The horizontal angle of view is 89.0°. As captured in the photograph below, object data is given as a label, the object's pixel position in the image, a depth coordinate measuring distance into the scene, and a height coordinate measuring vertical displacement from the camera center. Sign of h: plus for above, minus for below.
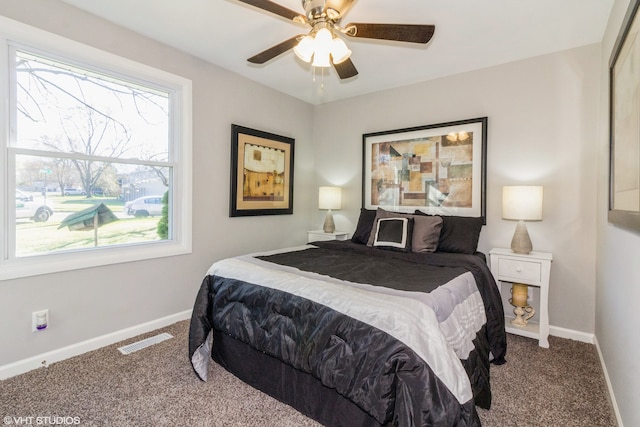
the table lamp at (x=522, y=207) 2.64 +0.03
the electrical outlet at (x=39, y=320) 2.20 -0.78
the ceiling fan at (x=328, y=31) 1.71 +1.02
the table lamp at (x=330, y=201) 4.00 +0.10
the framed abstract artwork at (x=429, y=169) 3.19 +0.44
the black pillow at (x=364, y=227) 3.30 -0.19
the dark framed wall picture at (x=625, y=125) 1.42 +0.45
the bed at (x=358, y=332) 1.32 -0.62
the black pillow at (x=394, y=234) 2.88 -0.23
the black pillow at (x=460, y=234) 2.82 -0.22
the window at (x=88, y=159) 2.17 +0.37
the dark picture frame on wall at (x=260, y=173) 3.49 +0.41
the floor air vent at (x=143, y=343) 2.48 -1.09
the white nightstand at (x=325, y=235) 3.97 -0.33
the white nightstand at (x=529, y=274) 2.57 -0.51
